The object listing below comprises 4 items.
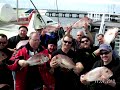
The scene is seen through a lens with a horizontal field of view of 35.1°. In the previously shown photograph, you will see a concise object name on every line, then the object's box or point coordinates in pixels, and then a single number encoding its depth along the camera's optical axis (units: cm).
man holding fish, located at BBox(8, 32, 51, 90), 320
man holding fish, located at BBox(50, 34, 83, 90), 320
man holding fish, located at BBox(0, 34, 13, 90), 332
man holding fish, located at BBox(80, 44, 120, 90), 288
